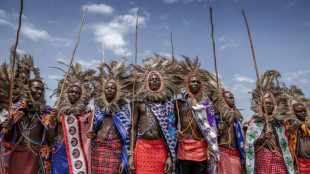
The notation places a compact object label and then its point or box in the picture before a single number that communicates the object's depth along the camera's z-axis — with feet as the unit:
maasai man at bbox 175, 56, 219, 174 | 16.76
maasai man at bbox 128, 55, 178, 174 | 16.35
